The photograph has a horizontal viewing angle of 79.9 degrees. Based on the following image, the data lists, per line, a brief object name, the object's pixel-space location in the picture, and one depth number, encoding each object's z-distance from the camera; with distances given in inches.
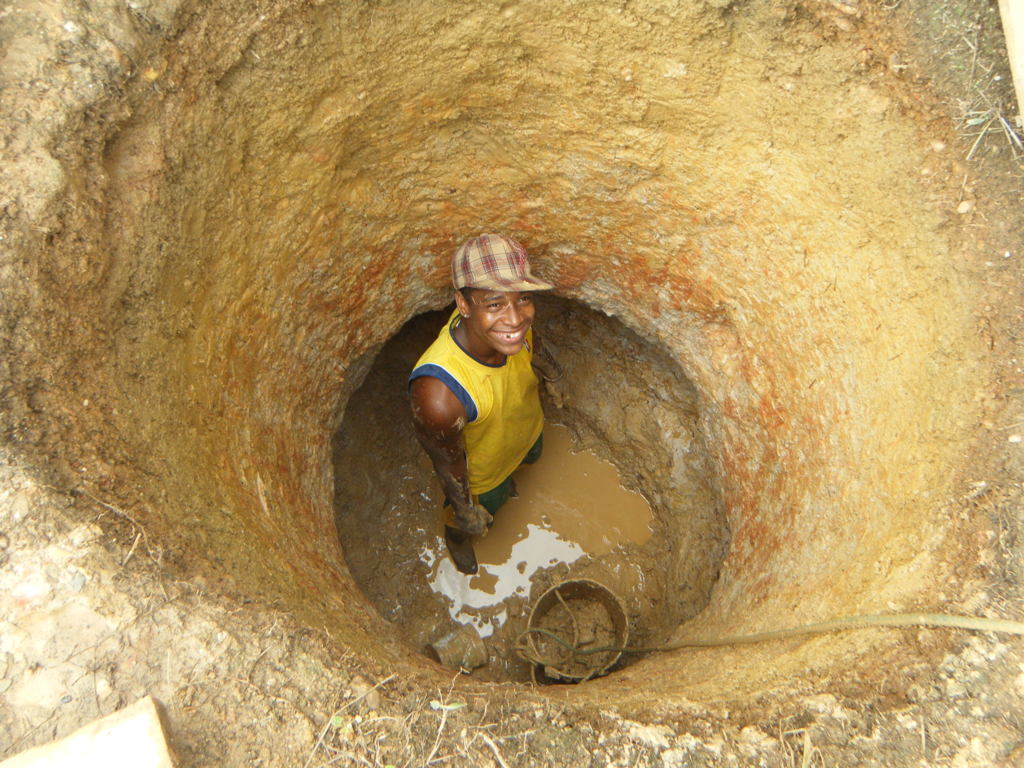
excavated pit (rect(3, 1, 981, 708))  82.3
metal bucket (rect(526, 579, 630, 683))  140.0
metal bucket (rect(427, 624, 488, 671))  145.2
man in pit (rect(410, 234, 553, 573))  115.5
